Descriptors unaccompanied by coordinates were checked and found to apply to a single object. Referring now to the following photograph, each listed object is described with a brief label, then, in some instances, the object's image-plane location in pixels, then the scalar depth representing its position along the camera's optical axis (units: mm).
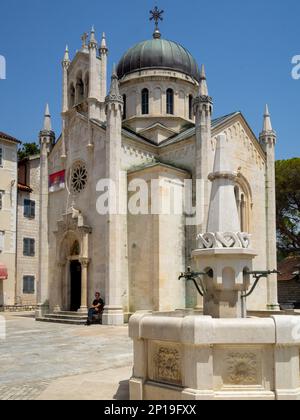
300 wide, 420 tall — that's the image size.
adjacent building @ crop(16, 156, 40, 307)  40188
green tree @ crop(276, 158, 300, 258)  42750
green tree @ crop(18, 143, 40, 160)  56312
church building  24688
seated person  24153
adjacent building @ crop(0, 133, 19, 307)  38981
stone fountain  6855
